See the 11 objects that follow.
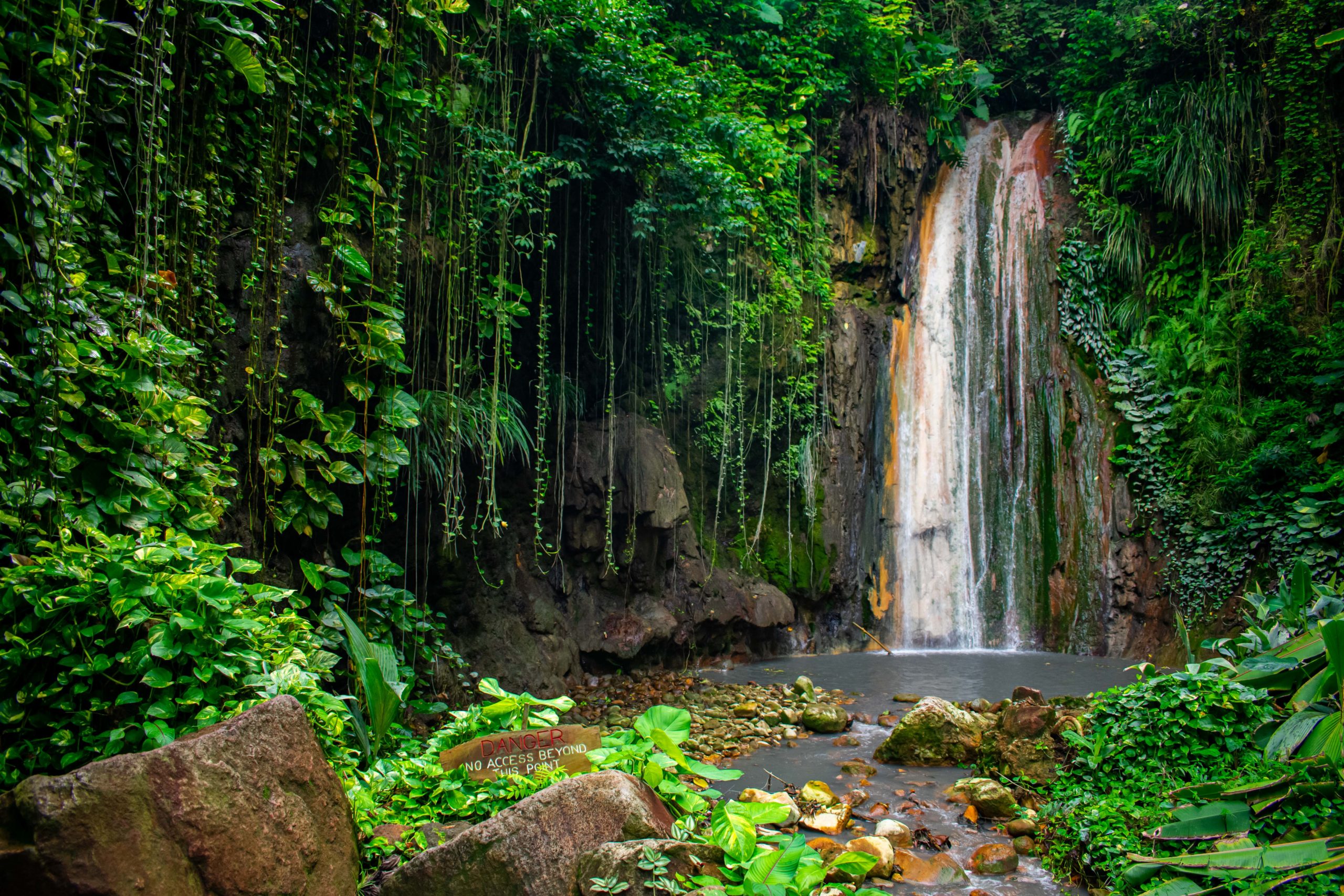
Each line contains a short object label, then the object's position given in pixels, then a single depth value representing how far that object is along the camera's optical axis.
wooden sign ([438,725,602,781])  2.82
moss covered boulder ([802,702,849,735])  5.93
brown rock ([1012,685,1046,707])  5.32
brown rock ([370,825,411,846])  2.56
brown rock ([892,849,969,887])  3.52
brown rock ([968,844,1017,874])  3.59
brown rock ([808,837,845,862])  3.52
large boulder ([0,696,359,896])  1.77
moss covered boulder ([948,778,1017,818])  4.17
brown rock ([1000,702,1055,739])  4.80
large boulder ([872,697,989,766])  5.12
